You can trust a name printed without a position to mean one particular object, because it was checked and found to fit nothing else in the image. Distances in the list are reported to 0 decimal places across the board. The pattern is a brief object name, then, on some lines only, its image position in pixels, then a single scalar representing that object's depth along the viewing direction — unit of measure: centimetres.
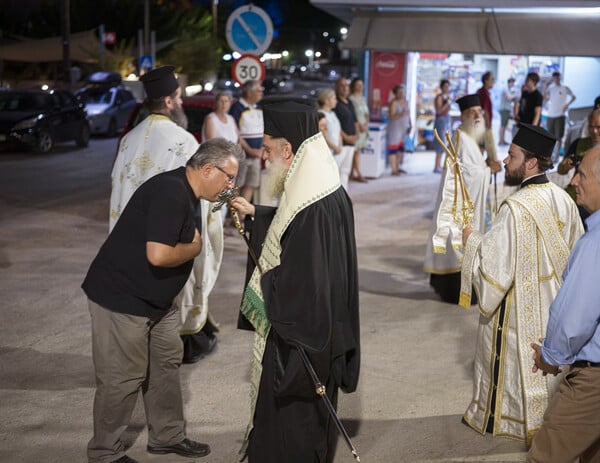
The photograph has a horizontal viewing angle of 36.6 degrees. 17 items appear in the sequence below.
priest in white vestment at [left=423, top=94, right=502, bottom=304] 847
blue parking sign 1211
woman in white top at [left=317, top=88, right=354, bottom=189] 1277
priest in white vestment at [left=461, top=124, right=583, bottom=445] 520
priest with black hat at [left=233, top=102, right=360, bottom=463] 439
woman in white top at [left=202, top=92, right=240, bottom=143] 1070
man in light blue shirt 369
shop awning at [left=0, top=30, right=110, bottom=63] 4031
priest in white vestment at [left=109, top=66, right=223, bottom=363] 648
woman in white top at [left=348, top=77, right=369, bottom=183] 1557
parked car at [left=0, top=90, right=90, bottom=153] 2094
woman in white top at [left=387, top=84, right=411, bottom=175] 1762
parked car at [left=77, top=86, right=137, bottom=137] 2516
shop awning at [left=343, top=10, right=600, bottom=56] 1325
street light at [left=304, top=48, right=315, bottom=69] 10758
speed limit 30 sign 1230
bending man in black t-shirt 461
